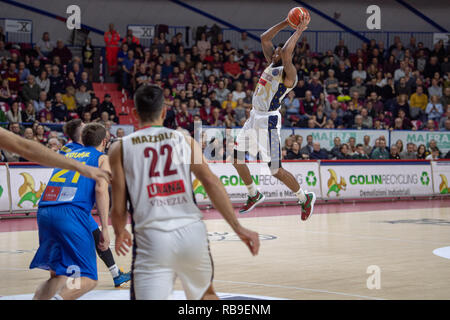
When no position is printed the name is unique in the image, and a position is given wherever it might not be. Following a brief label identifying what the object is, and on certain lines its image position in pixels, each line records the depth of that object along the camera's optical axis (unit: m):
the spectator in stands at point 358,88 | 23.75
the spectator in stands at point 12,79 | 18.80
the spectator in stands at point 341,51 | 25.48
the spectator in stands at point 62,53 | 20.69
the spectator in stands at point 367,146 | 20.11
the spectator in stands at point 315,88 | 22.44
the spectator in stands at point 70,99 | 18.81
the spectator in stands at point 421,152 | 20.44
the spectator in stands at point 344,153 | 19.09
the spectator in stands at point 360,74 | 24.31
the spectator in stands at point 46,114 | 17.67
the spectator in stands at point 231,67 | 23.05
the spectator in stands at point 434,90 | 24.17
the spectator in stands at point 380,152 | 19.73
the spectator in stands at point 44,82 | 18.89
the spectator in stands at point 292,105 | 21.28
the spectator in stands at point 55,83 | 19.08
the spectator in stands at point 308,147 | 18.52
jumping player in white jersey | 7.46
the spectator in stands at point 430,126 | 22.16
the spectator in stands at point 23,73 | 19.25
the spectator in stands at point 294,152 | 18.02
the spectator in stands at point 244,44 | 24.80
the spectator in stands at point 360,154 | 19.25
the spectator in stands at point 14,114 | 16.89
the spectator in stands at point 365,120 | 21.55
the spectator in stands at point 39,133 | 15.47
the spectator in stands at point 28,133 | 14.98
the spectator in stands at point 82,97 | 18.95
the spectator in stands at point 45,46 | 21.15
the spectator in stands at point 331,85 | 23.47
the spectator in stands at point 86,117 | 17.31
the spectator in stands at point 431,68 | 25.33
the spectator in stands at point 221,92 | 20.91
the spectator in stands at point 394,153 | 19.78
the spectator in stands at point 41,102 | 18.27
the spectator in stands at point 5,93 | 18.02
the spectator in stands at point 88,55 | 21.56
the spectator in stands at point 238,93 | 20.91
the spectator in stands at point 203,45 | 23.34
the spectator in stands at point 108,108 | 18.59
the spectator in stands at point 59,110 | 17.94
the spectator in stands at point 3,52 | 19.77
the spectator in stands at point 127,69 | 20.98
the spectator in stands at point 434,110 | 23.33
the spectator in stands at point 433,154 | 20.66
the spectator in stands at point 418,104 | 23.52
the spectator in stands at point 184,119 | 18.62
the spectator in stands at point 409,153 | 20.44
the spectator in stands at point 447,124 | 22.23
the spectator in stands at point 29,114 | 17.28
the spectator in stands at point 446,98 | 23.95
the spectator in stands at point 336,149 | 19.06
